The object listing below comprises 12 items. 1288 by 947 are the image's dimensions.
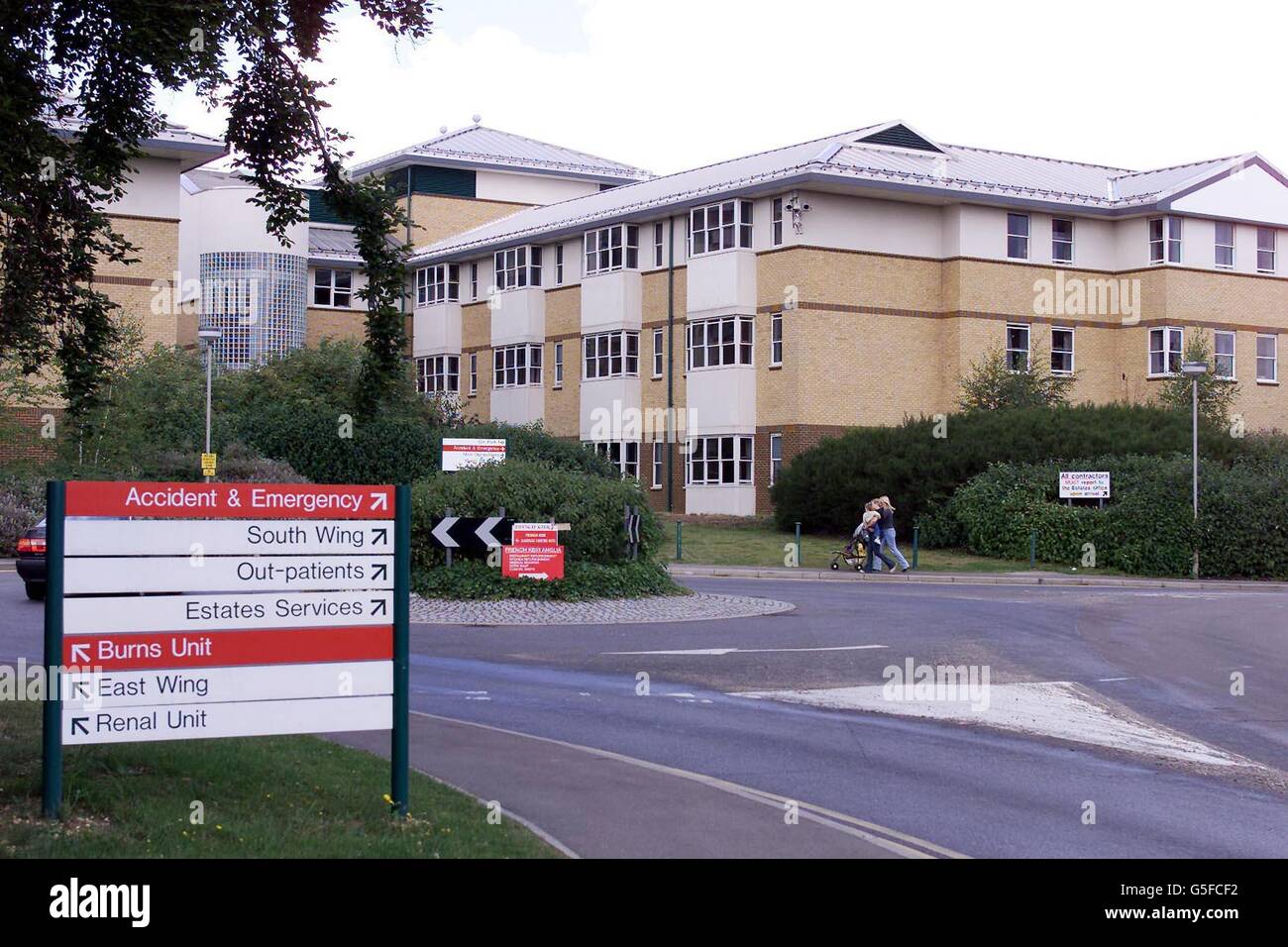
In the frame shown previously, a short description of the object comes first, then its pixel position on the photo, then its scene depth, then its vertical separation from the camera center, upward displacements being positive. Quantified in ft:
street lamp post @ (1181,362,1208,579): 105.19 +8.48
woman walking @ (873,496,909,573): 108.27 -2.72
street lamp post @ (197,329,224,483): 117.39 +12.21
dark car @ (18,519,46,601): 73.15 -3.78
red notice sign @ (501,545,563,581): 74.59 -3.82
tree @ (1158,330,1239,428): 146.20 +9.82
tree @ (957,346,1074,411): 144.15 +9.90
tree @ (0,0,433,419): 33.55 +8.06
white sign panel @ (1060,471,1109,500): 116.47 +0.27
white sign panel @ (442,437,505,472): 104.59 +2.80
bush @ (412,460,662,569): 76.28 -0.75
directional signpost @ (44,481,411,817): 23.95 -2.12
